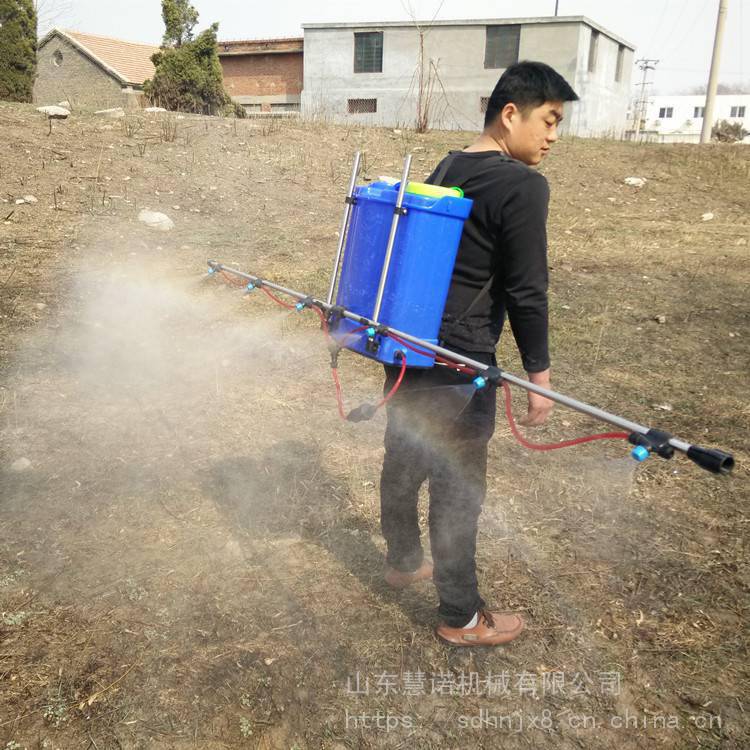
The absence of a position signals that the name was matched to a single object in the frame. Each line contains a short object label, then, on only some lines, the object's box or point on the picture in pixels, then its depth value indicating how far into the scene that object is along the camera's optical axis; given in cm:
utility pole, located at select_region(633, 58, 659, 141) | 5045
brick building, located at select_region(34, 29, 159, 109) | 3075
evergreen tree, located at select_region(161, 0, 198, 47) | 2330
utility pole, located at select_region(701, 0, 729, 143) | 1850
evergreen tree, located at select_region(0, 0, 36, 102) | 1692
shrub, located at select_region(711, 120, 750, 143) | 3150
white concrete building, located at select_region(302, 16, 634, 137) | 2589
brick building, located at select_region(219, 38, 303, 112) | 3059
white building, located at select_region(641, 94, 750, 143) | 6097
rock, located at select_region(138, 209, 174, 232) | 726
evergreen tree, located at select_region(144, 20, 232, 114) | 2098
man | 192
